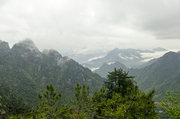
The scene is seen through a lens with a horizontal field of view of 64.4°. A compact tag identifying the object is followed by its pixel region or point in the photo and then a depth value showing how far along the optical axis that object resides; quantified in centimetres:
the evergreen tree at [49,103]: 2475
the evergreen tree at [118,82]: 5018
